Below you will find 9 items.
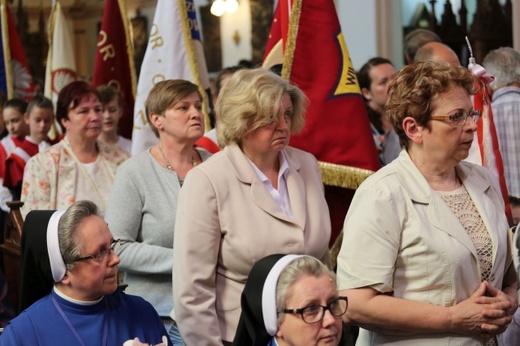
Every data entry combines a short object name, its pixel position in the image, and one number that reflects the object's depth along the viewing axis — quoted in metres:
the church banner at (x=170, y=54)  11.55
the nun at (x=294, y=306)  5.19
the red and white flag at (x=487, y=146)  8.60
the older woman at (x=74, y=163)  10.09
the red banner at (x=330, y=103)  9.17
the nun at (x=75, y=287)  6.16
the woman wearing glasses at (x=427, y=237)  5.79
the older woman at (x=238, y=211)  6.43
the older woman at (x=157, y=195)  7.69
